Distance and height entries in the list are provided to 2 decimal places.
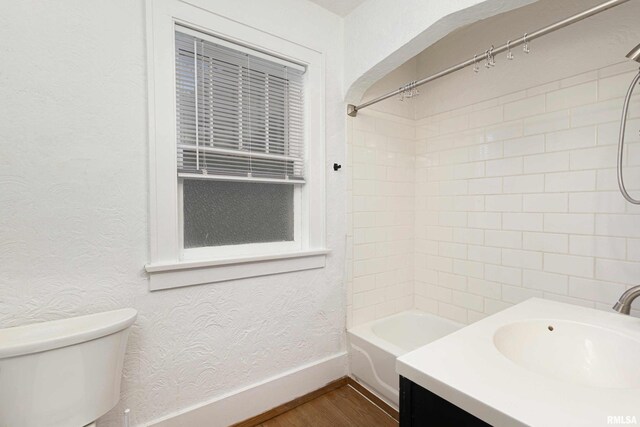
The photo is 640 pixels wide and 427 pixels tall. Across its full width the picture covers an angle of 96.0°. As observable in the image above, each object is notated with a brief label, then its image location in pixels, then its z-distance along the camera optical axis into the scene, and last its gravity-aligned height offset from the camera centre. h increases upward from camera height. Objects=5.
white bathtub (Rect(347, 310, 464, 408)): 1.72 -0.96
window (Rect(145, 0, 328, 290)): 1.35 +0.31
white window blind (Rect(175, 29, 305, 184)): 1.44 +0.51
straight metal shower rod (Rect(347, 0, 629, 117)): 0.97 +0.67
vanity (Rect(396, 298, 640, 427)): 0.60 -0.42
